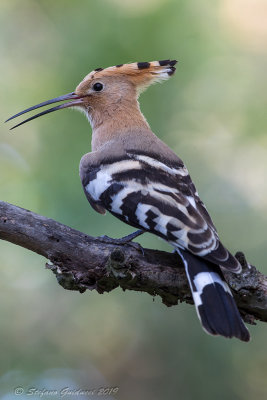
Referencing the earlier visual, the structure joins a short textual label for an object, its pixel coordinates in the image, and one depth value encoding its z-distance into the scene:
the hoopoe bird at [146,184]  4.18
